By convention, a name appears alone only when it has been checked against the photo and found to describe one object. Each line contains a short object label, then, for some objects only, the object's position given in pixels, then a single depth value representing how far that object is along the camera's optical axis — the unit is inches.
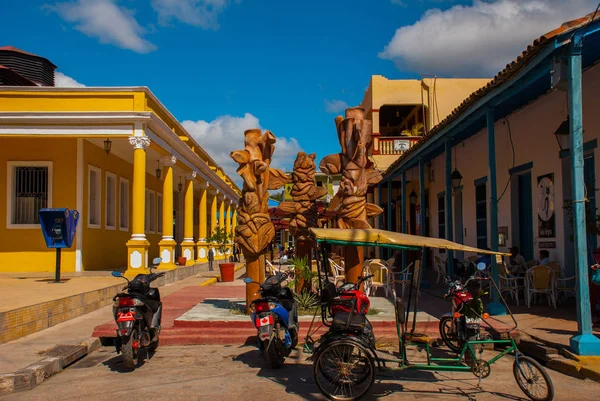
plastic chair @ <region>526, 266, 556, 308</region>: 391.2
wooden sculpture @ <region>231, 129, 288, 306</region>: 354.9
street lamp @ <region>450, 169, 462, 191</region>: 546.7
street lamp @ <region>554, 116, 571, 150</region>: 362.9
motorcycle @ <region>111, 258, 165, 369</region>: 253.9
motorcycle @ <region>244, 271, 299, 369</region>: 249.8
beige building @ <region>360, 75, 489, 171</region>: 850.1
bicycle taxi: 209.9
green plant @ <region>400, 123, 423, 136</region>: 905.6
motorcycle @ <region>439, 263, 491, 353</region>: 239.9
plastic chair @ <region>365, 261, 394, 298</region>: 454.0
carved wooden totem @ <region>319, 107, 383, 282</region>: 373.1
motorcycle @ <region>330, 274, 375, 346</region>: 223.3
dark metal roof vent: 858.1
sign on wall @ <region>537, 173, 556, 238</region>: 440.5
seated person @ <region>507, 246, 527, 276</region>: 436.8
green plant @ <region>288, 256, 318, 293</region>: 394.3
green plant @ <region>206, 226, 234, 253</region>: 876.0
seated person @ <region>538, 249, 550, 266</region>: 424.2
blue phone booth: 512.7
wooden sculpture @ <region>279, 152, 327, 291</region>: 433.4
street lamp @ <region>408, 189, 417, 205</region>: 766.5
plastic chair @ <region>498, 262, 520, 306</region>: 414.6
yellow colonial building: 591.5
